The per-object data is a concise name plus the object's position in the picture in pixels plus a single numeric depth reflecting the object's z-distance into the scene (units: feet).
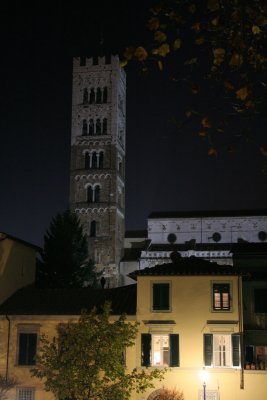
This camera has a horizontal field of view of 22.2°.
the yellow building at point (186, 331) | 109.70
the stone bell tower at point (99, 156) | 314.14
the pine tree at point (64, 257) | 207.21
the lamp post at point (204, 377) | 100.99
